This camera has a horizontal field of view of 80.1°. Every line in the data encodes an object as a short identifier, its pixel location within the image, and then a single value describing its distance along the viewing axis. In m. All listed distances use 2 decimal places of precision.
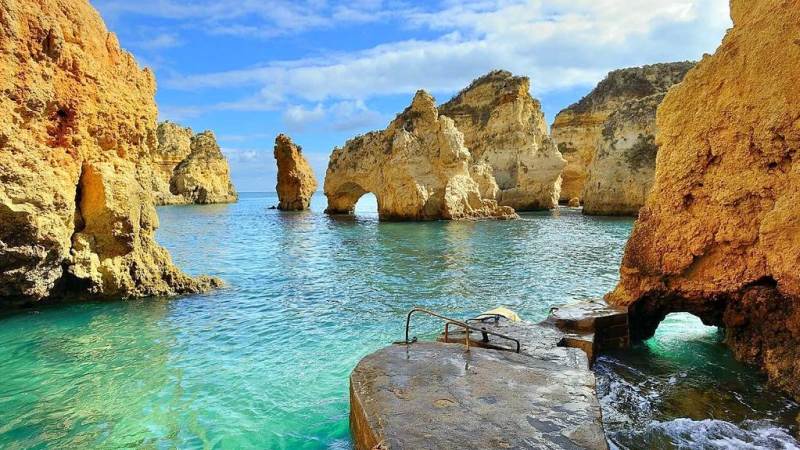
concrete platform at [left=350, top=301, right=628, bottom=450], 3.86
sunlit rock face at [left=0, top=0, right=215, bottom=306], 9.35
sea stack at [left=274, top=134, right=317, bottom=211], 61.09
